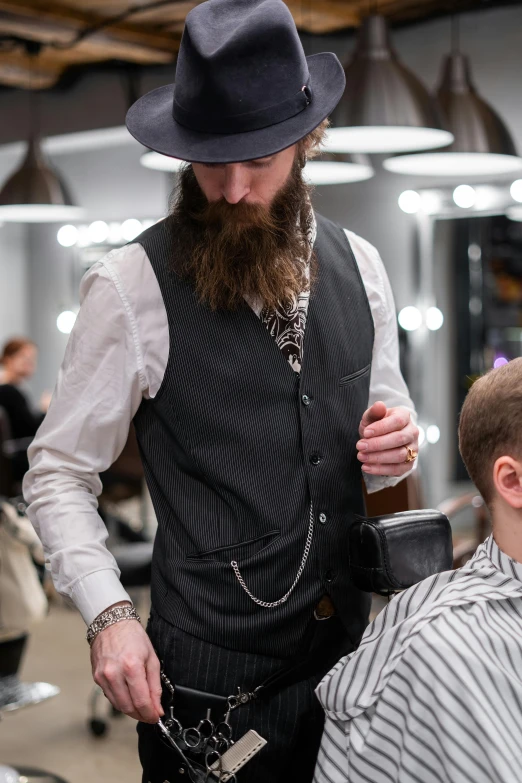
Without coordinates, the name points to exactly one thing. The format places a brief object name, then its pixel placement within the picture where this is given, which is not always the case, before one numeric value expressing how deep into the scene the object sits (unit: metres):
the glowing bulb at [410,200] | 5.49
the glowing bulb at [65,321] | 7.69
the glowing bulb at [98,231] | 7.29
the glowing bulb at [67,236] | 7.52
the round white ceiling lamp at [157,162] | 3.72
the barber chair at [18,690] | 3.18
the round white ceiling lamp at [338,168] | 3.90
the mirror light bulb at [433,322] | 5.55
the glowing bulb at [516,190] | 5.15
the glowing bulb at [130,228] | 7.11
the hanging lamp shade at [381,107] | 3.16
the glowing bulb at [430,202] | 5.46
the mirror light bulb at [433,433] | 5.56
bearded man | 1.42
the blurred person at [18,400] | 6.00
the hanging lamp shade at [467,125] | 3.71
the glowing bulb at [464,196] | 5.35
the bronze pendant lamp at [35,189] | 5.29
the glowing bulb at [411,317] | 5.55
